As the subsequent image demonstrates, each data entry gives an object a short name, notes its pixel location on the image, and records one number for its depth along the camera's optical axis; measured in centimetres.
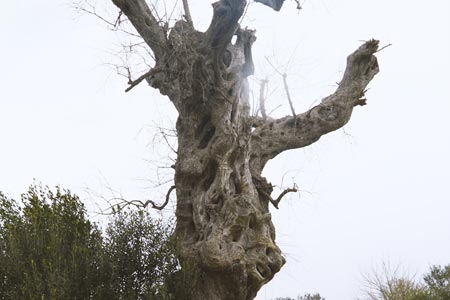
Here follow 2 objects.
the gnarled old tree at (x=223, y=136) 709
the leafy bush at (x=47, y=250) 604
